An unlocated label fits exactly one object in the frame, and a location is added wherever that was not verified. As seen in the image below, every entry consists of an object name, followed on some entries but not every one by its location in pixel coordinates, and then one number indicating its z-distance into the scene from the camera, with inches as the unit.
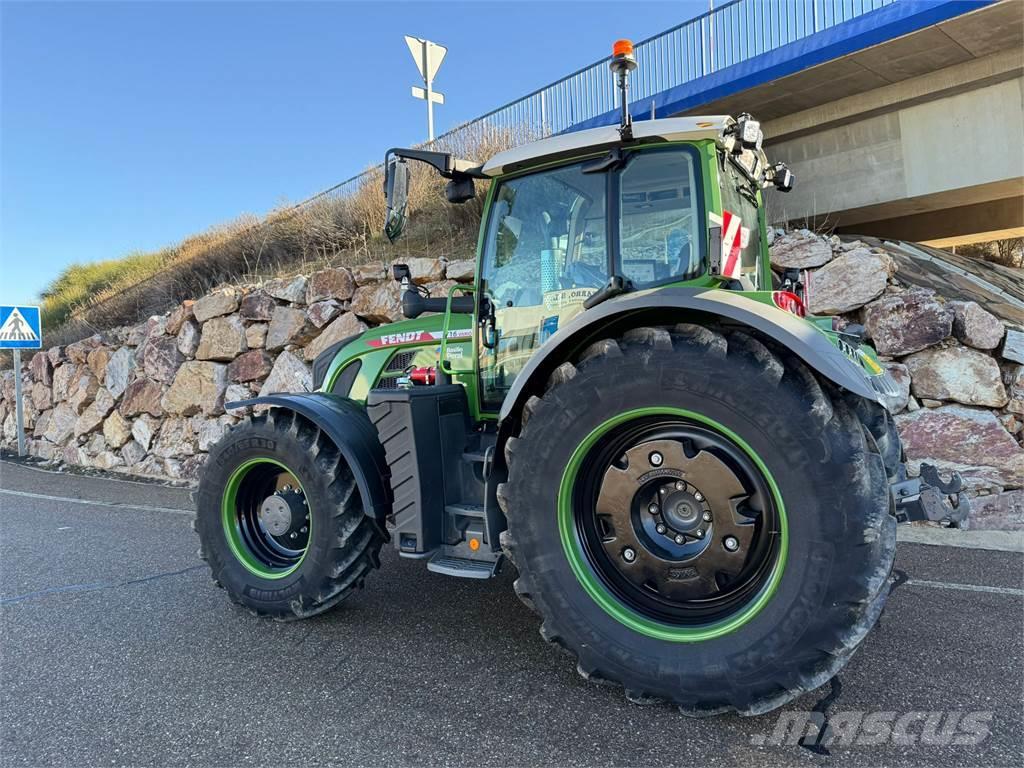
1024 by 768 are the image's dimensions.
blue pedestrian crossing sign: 457.7
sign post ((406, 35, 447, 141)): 373.4
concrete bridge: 278.2
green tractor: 89.0
